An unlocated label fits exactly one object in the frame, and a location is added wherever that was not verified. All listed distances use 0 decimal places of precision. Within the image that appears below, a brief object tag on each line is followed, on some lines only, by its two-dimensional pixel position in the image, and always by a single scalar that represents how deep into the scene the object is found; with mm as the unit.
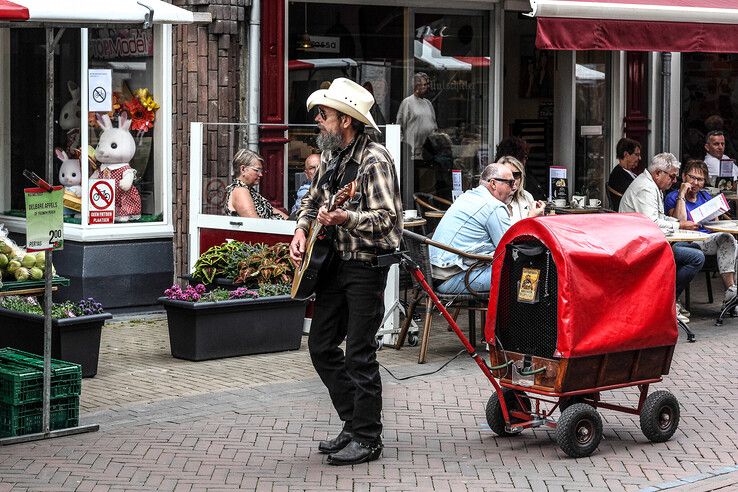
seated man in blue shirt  9109
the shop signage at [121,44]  11188
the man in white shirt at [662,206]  10828
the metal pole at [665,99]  14867
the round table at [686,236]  10625
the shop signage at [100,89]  11086
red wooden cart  6676
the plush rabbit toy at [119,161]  11148
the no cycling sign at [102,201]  11047
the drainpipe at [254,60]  11203
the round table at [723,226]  11344
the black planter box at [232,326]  9055
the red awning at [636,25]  10562
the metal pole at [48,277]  7020
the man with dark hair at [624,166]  12617
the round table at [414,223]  11132
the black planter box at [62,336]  8266
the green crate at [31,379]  6957
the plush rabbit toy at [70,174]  11203
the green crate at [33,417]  6980
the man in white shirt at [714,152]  14703
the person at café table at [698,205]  11320
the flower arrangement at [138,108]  11219
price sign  7047
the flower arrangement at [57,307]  8359
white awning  6383
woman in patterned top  10281
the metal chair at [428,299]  9156
